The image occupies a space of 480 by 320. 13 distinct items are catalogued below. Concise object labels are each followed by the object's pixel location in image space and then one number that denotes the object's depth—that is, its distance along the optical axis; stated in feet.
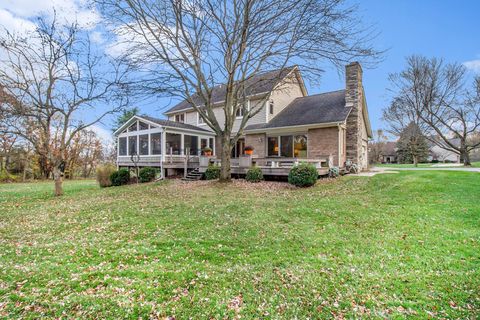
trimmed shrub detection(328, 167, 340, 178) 43.96
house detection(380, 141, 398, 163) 182.39
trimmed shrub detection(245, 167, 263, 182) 42.06
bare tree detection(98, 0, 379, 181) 34.04
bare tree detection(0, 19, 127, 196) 38.17
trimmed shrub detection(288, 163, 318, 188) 35.86
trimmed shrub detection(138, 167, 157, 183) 52.65
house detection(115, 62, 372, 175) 49.55
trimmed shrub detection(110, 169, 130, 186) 52.11
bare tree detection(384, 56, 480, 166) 77.61
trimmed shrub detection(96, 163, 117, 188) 52.22
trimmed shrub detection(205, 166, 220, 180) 46.98
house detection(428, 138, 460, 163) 171.01
